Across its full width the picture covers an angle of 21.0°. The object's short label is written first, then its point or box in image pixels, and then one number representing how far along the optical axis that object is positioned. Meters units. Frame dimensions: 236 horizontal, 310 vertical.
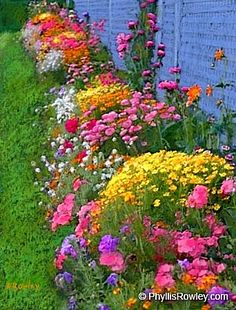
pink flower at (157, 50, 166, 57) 4.78
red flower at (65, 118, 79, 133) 4.90
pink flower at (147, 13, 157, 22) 6.04
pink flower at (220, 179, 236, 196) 2.92
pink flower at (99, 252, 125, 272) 2.77
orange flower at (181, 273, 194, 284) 2.54
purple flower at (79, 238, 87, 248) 3.10
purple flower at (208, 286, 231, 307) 2.41
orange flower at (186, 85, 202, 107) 3.73
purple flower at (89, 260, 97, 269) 2.94
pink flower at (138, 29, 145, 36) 6.38
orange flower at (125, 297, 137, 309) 2.61
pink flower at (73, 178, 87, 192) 3.83
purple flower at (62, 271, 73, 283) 3.10
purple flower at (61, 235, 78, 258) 3.12
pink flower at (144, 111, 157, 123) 4.14
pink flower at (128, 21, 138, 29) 5.91
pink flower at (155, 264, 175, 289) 2.56
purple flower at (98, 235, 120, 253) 2.79
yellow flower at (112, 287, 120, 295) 2.71
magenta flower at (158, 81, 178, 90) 3.86
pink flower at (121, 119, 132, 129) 4.13
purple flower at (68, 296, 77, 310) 3.00
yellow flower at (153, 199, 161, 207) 3.03
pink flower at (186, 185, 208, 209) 2.86
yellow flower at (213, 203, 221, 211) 2.97
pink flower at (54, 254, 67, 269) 3.20
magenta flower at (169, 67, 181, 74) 4.10
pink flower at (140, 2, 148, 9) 6.79
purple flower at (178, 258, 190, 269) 2.61
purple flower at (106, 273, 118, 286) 2.74
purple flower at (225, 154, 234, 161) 3.37
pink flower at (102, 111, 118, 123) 4.13
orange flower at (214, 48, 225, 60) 3.69
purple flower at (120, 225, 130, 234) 2.94
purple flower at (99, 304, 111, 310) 2.71
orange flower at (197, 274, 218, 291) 2.50
